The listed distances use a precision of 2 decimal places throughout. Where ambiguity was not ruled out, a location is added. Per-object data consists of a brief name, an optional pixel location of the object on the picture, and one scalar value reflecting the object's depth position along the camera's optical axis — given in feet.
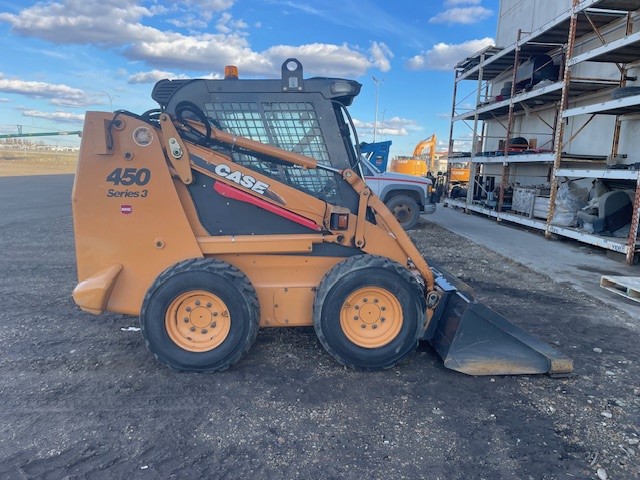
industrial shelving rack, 30.60
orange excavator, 95.66
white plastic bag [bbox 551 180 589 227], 36.91
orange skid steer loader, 12.25
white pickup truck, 40.04
